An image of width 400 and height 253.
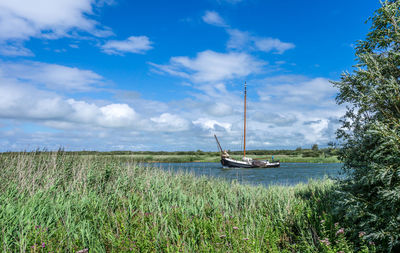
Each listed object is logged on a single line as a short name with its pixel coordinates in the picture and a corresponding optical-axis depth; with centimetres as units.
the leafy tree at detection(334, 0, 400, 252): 427
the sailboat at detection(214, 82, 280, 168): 5150
